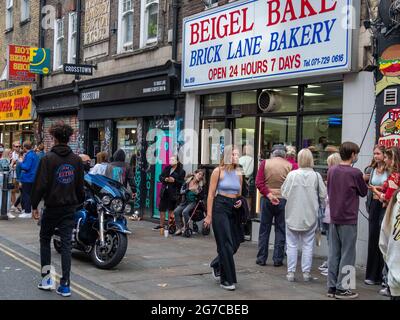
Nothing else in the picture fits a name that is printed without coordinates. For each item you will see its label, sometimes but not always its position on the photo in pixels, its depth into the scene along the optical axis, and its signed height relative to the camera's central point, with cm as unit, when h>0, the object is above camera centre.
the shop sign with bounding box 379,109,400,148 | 779 +30
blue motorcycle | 786 -123
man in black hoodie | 630 -62
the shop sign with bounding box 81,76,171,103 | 1319 +143
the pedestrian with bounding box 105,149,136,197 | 1041 -55
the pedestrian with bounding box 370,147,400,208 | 642 -29
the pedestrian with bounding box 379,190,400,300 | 427 -76
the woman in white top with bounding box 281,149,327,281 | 746 -83
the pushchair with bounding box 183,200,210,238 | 1109 -147
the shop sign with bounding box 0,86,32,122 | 2120 +152
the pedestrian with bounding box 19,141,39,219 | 1331 -83
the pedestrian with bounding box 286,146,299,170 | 890 -15
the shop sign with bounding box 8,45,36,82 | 1883 +277
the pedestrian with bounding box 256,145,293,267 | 844 -83
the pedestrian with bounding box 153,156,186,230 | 1141 -87
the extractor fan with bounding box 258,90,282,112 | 1045 +89
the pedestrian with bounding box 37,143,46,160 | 1486 -22
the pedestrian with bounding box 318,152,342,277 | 772 -105
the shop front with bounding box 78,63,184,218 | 1314 +58
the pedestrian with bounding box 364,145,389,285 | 705 -100
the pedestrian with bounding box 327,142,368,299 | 656 -79
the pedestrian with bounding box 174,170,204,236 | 1103 -105
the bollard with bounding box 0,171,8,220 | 1306 -146
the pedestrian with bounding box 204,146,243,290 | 681 -85
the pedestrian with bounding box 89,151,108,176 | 1036 -43
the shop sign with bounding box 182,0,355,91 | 878 +198
